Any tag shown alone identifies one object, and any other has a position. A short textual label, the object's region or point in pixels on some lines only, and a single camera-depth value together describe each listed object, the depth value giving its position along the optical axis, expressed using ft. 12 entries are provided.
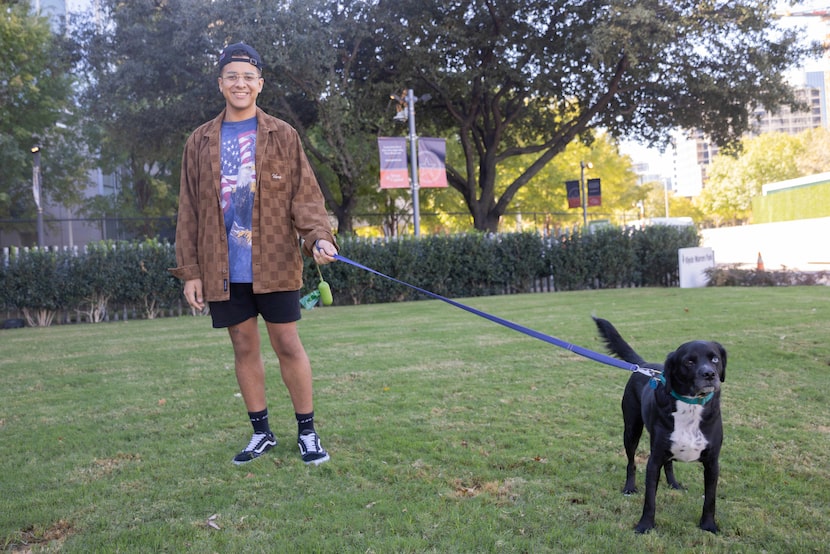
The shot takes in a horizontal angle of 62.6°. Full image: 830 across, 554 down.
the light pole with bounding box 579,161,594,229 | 96.12
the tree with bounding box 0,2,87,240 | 71.51
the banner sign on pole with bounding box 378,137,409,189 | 61.05
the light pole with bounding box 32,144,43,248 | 60.64
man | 11.85
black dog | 8.53
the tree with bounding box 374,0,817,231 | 59.41
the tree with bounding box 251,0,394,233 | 58.80
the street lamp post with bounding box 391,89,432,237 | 64.08
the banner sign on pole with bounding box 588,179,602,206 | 93.50
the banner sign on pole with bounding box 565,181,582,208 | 92.79
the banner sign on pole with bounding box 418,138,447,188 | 66.28
